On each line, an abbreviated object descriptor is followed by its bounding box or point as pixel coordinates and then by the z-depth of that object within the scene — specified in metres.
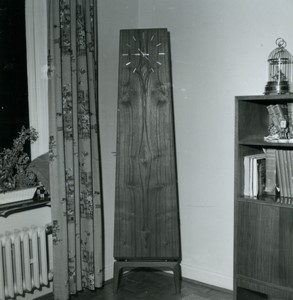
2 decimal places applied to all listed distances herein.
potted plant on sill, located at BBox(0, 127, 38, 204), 2.69
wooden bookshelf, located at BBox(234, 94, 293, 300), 2.34
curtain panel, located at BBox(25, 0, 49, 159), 2.78
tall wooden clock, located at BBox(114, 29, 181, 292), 2.72
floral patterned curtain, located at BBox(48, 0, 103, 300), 2.64
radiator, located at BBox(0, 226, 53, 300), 2.51
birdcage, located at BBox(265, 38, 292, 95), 2.42
